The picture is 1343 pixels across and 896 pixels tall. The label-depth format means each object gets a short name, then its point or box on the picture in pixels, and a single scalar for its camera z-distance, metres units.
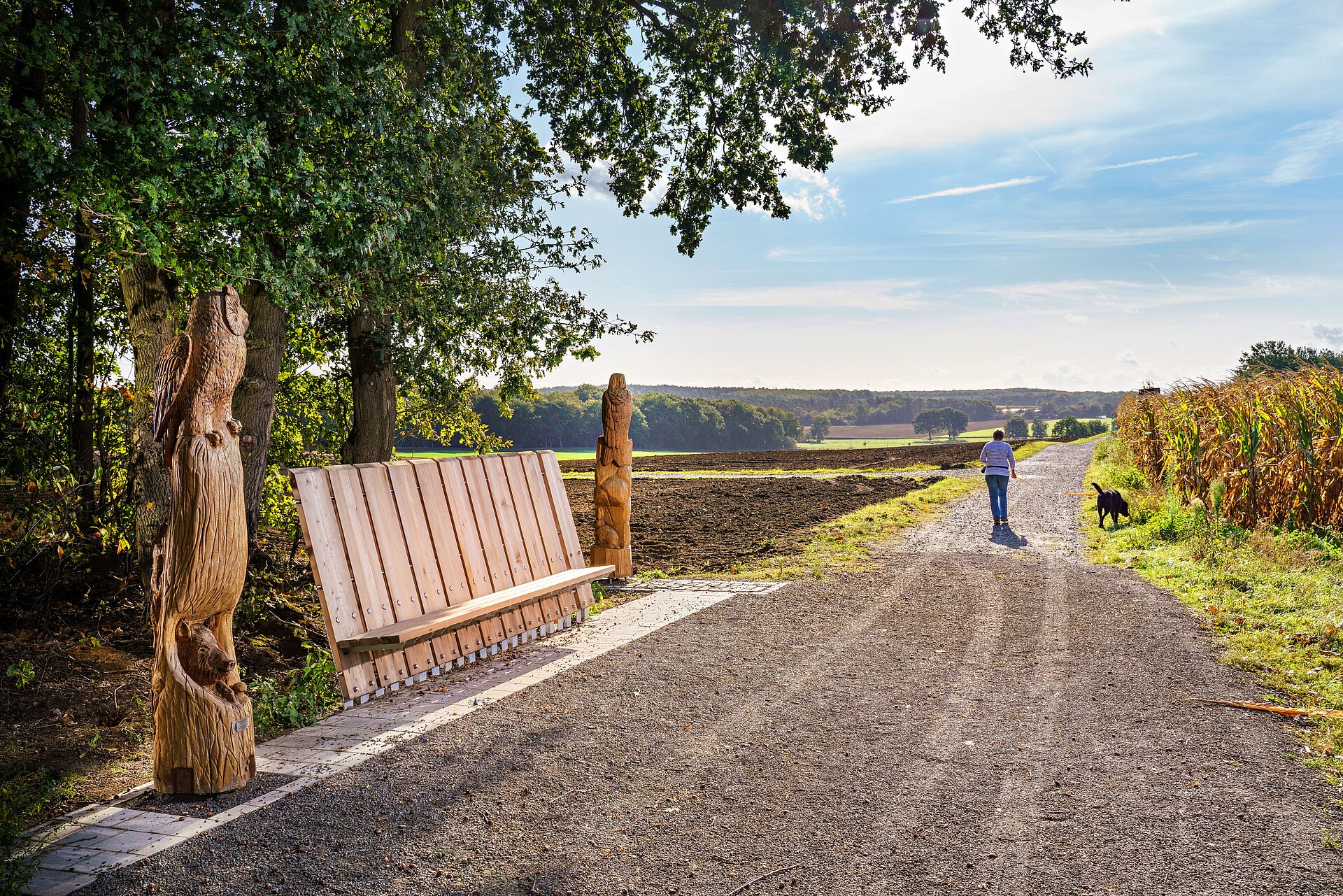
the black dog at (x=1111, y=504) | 14.77
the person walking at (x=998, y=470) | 15.23
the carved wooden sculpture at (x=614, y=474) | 10.19
